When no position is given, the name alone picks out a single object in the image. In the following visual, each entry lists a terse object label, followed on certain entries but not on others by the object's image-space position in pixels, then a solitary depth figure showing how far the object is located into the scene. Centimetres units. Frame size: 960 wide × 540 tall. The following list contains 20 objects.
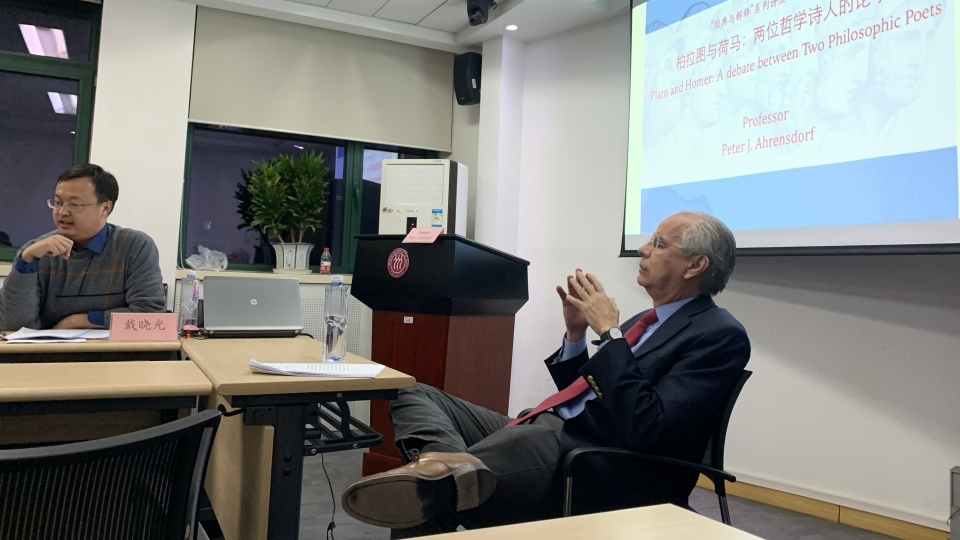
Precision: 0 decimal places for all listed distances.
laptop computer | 229
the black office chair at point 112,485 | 75
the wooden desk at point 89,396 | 123
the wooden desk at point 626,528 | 73
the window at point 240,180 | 416
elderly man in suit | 142
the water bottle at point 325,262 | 421
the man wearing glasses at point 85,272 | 221
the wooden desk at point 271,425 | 134
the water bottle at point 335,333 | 169
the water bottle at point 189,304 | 250
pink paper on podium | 261
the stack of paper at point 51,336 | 181
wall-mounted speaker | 438
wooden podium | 264
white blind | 399
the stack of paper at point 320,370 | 142
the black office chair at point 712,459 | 136
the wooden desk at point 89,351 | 177
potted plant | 399
